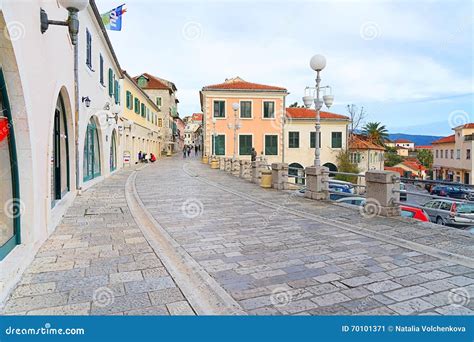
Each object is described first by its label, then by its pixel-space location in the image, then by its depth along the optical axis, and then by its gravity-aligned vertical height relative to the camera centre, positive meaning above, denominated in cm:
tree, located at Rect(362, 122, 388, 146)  5491 +342
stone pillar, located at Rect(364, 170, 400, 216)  798 -91
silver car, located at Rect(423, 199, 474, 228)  1401 -280
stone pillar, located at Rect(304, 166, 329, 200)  1081 -91
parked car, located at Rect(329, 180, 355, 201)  943 -197
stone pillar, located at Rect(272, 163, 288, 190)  1371 -88
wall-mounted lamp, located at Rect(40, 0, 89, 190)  521 +212
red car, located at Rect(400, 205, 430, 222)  1298 -226
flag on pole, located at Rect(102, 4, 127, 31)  1866 +719
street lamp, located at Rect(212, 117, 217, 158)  3453 +155
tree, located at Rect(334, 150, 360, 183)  3778 -105
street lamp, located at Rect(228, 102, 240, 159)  2226 +289
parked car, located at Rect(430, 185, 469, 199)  1844 -212
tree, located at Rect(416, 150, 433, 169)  5739 -79
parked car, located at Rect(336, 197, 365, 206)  1419 -195
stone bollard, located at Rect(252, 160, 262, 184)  1617 -82
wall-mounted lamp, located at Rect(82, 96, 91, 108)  1216 +187
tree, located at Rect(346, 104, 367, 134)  4350 +395
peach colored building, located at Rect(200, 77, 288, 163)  3588 +374
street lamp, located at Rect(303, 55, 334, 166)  1082 +203
